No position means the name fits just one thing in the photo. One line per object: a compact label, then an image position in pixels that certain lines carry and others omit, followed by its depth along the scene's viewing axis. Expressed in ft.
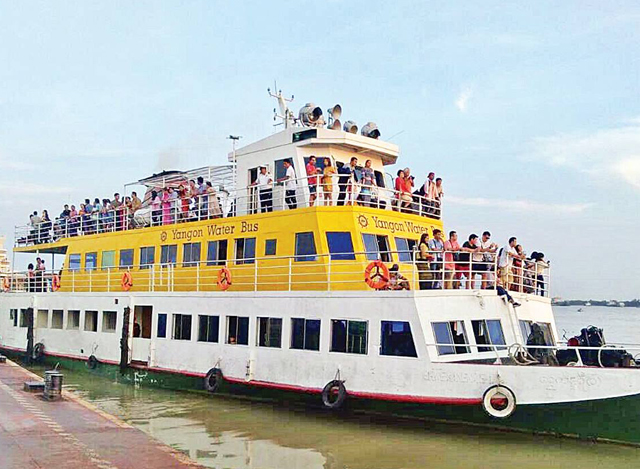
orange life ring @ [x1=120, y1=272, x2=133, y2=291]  69.00
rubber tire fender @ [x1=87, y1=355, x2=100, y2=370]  70.55
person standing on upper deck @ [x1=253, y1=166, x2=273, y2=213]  59.98
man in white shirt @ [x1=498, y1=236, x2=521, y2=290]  50.14
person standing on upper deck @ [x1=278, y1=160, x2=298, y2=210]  58.89
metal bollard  49.08
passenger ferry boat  42.42
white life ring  41.70
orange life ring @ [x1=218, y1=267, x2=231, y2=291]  57.98
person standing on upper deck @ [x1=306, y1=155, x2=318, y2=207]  58.52
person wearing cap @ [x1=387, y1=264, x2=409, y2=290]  47.85
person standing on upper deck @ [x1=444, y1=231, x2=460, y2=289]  48.83
